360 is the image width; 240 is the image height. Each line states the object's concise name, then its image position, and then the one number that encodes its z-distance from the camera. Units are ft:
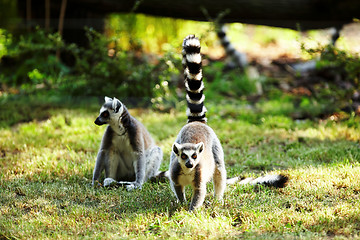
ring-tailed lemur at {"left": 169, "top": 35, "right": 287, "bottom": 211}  22.56
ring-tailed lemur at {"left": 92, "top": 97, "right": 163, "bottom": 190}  28.40
